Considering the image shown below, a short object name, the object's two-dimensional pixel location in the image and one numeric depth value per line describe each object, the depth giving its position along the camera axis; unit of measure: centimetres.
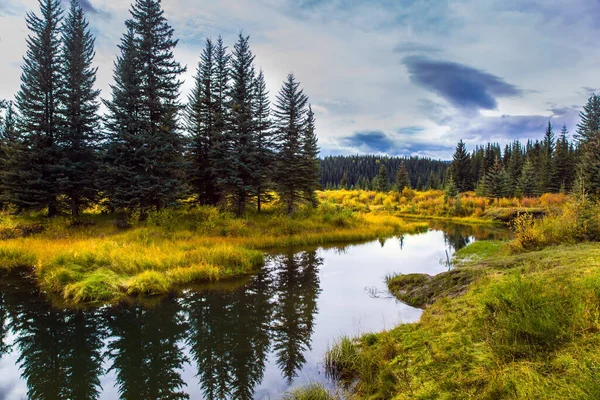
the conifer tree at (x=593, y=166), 3309
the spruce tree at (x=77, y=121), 2111
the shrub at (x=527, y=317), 390
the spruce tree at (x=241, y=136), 2320
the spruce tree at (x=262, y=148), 2461
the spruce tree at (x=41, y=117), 1997
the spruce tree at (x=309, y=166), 2608
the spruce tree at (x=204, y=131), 2519
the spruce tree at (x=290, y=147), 2570
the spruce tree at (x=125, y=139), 1950
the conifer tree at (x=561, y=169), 4812
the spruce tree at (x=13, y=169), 1953
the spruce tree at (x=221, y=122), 2362
